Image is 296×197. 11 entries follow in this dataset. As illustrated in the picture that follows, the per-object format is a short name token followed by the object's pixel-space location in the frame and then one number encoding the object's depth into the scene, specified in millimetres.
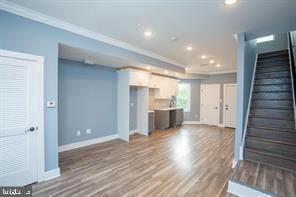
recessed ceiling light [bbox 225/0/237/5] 2215
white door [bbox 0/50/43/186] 2383
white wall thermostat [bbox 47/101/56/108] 2827
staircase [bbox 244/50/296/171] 3014
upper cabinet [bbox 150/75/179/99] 6754
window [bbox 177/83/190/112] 8680
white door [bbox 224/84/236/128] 7499
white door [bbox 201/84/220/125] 8055
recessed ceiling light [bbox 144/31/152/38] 3297
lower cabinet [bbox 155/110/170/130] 6891
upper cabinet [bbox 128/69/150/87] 5215
